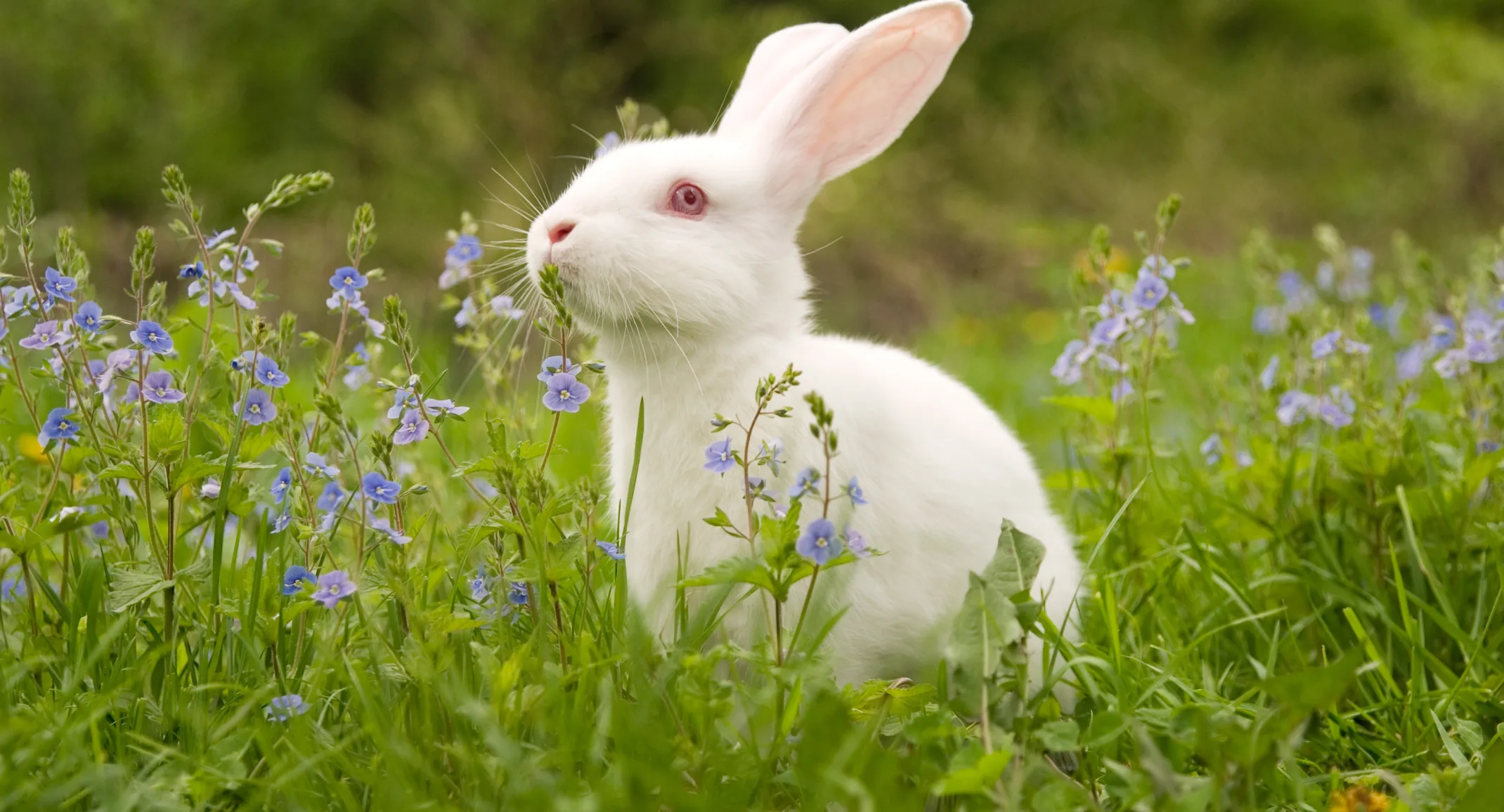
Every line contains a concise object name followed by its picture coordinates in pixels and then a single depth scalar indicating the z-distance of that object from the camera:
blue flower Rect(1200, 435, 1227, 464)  3.32
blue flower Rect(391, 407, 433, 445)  2.10
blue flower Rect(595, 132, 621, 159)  3.07
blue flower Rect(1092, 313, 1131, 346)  2.94
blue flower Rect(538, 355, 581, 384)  2.17
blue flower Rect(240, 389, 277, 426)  2.24
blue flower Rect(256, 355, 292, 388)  2.23
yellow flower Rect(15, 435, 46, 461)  3.28
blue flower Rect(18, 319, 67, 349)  2.23
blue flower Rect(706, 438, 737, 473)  2.11
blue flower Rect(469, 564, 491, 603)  2.22
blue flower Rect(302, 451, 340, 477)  2.17
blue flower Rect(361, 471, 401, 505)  2.08
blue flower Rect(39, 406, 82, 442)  2.22
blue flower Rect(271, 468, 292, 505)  2.25
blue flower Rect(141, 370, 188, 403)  2.20
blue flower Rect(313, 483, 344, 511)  2.28
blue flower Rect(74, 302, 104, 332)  2.18
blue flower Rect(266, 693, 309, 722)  1.94
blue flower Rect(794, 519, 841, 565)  1.91
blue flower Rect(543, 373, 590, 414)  2.10
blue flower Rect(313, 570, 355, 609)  2.00
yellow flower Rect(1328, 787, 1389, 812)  1.92
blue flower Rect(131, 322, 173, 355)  2.15
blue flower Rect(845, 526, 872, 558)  2.05
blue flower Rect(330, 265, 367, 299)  2.37
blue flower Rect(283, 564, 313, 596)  2.09
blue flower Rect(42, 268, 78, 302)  2.20
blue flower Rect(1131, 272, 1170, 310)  2.89
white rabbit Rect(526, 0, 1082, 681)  2.50
